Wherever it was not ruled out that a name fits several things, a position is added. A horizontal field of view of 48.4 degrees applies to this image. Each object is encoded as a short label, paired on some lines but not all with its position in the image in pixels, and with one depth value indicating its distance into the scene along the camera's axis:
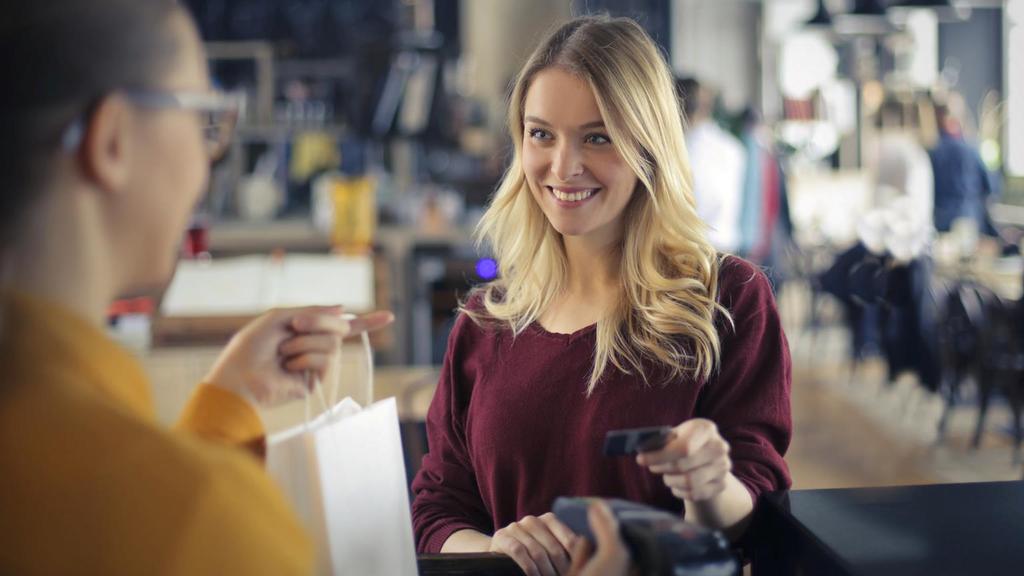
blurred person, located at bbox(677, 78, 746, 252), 6.68
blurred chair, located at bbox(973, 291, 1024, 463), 5.20
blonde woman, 1.63
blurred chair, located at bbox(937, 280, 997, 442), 5.45
